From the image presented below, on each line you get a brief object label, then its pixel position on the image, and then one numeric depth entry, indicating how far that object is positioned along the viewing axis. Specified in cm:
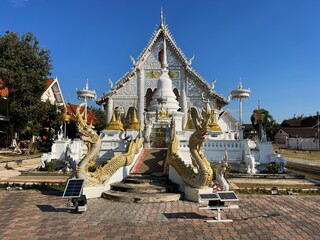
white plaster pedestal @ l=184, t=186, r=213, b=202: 823
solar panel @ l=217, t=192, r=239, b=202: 640
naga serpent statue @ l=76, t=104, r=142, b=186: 891
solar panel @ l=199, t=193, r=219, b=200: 653
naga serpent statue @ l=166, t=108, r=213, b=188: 809
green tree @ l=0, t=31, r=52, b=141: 2553
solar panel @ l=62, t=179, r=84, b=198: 720
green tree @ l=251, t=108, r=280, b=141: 5362
